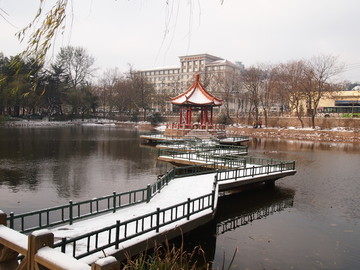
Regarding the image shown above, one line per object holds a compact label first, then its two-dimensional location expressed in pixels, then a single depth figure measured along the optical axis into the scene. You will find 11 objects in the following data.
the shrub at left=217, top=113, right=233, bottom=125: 63.21
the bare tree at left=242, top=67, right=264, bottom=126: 64.36
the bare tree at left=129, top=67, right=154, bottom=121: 86.12
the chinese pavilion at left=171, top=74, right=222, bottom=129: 41.61
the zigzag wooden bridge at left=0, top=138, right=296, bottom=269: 2.76
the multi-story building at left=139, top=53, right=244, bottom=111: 93.29
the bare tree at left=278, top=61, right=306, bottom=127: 59.28
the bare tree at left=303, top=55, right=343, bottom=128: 55.38
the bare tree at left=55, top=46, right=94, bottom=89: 77.31
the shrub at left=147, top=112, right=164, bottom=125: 74.16
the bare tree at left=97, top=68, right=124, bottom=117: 91.81
